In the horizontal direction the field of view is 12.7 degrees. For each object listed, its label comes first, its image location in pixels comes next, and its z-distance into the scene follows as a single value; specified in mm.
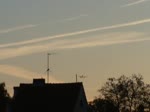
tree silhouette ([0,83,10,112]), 110725
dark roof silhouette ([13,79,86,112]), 83062
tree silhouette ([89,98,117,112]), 127731
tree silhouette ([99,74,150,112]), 128125
